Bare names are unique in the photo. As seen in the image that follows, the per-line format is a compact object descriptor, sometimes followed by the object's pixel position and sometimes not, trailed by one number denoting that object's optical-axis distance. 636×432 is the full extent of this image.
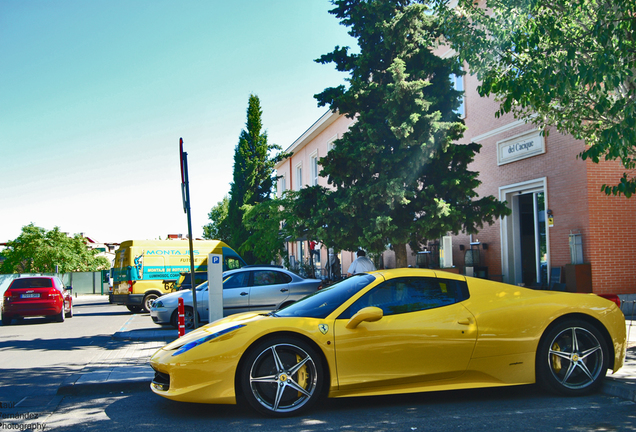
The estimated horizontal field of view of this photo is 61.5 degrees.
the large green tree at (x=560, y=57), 6.76
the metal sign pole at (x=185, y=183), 7.96
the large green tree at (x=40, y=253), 50.91
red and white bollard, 8.18
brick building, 13.67
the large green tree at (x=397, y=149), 12.08
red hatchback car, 15.68
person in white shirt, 12.38
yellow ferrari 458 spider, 4.77
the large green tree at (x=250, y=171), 38.12
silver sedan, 12.23
